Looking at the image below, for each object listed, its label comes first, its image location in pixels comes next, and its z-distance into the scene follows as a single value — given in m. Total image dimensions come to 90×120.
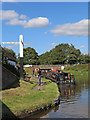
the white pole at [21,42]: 21.93
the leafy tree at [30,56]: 93.71
